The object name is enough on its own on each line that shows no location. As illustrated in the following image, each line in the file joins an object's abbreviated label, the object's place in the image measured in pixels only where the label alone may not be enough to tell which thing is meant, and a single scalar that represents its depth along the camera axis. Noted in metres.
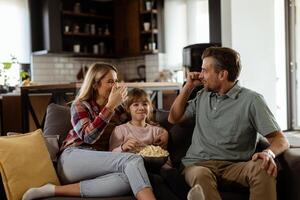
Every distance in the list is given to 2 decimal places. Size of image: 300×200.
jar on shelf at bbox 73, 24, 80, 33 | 7.01
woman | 2.17
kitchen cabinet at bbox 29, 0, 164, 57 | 6.61
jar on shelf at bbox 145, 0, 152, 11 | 7.00
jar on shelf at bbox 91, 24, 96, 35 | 7.28
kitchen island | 4.15
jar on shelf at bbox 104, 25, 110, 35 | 7.46
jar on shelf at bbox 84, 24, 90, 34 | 7.22
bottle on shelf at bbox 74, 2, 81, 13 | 6.98
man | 2.06
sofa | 2.15
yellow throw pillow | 2.16
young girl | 2.54
